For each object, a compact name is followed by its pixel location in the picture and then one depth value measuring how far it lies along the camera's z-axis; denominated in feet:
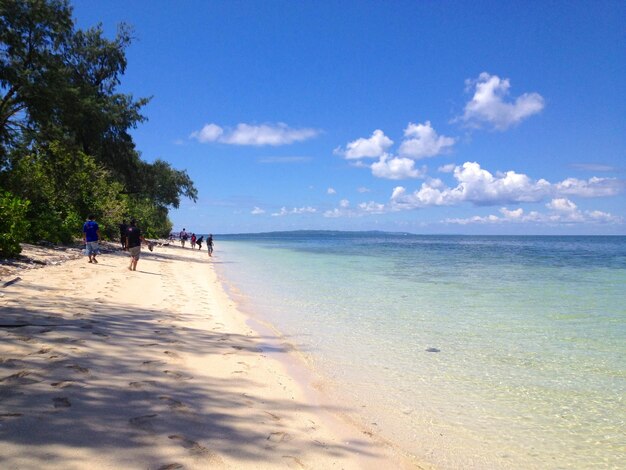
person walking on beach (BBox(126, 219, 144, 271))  53.78
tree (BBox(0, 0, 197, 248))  66.23
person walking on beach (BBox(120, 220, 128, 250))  77.41
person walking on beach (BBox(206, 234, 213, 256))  124.09
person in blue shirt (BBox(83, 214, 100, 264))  53.98
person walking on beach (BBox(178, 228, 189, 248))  158.56
